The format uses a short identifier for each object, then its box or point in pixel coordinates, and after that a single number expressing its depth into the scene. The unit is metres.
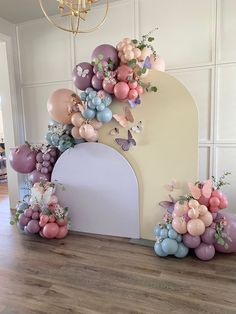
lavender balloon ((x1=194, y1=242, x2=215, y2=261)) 2.27
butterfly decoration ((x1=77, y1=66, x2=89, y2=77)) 2.56
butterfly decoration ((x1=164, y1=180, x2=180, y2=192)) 2.57
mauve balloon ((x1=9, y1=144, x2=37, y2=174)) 3.00
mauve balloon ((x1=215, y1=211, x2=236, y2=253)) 2.29
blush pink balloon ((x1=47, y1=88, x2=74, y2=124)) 2.67
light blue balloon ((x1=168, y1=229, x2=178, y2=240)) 2.31
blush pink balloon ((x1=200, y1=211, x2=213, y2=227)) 2.28
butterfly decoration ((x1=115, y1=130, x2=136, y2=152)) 2.66
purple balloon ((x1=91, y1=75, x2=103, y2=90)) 2.50
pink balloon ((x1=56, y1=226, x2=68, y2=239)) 2.81
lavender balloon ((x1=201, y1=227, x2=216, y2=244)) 2.26
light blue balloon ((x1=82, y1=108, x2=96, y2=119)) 2.52
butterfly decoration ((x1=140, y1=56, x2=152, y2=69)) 2.48
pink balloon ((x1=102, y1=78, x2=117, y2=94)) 2.42
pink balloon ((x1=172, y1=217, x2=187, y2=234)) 2.29
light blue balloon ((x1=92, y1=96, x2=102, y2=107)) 2.46
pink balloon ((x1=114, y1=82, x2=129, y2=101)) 2.40
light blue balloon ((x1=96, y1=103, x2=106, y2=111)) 2.49
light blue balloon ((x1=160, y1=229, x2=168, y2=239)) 2.35
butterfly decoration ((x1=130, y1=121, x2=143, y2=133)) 2.62
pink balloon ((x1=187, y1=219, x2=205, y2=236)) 2.23
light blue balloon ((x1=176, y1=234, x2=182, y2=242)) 2.33
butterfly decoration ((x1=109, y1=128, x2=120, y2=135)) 2.70
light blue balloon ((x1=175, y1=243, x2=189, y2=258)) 2.31
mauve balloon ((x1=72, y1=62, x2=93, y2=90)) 2.57
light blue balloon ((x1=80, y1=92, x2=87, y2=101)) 2.56
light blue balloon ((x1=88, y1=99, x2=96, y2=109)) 2.49
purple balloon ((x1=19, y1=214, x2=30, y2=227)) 2.89
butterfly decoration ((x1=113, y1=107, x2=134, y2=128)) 2.61
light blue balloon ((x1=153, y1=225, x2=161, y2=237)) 2.42
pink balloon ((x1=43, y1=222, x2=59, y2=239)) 2.72
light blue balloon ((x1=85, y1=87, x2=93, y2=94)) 2.53
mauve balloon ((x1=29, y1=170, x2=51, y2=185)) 3.03
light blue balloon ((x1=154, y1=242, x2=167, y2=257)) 2.35
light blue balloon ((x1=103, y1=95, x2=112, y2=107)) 2.52
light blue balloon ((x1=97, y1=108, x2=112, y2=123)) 2.53
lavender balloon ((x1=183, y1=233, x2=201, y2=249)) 2.28
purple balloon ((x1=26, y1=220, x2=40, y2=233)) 2.82
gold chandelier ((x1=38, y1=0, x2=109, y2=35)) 1.48
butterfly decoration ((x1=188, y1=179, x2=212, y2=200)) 2.35
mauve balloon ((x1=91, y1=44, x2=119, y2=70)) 2.47
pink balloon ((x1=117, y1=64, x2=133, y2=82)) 2.41
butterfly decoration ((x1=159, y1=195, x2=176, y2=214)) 2.54
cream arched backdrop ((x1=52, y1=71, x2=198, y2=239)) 2.48
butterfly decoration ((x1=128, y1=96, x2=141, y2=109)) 2.52
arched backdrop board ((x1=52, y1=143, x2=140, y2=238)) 2.71
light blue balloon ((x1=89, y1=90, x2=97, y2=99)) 2.48
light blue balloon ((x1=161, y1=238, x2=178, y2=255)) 2.28
